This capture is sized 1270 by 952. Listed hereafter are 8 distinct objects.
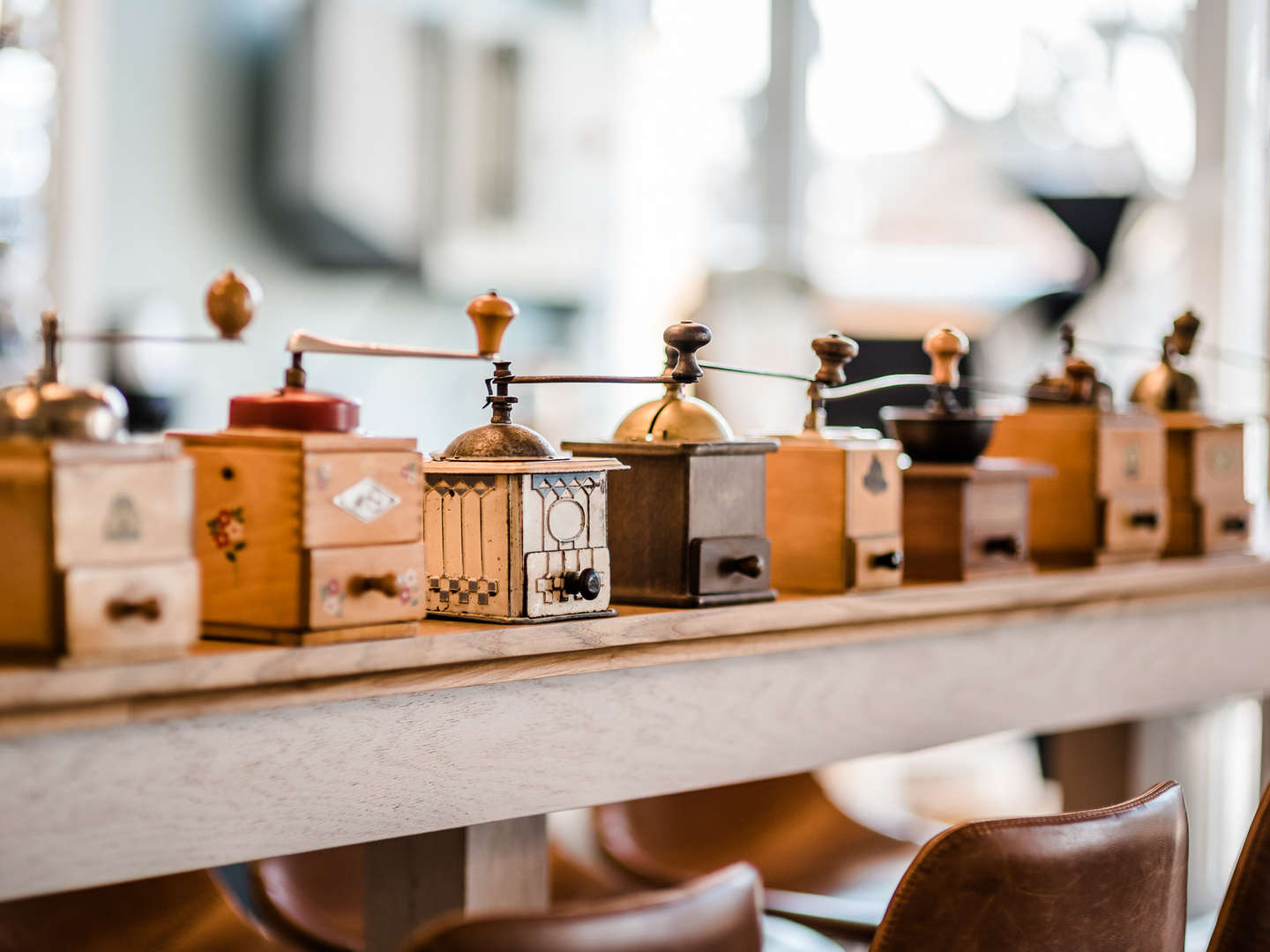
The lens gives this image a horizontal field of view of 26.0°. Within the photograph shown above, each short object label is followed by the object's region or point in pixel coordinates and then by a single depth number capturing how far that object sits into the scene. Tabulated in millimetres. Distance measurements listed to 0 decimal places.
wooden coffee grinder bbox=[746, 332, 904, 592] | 2492
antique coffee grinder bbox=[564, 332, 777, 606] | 2364
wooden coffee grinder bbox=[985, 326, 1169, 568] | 2791
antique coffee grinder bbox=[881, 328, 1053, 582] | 2623
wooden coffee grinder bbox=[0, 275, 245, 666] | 2009
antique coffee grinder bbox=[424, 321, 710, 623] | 2246
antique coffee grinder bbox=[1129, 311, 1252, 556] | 2905
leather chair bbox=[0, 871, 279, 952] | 2575
